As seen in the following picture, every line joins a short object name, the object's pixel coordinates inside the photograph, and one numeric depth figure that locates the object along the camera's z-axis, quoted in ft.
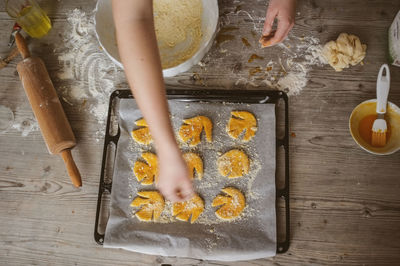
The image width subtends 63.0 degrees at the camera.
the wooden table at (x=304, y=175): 3.78
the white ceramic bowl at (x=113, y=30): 4.18
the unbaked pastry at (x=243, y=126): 4.16
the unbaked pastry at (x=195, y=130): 4.21
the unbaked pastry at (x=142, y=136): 4.27
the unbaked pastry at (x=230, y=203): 3.86
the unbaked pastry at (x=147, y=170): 4.13
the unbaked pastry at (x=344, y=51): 4.17
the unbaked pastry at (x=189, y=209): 3.92
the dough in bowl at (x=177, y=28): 4.39
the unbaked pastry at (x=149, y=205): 3.96
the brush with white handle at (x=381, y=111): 3.81
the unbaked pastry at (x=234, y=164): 4.03
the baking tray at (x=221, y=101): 3.92
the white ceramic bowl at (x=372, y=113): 3.80
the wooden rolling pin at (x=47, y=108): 4.06
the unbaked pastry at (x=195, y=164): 4.07
